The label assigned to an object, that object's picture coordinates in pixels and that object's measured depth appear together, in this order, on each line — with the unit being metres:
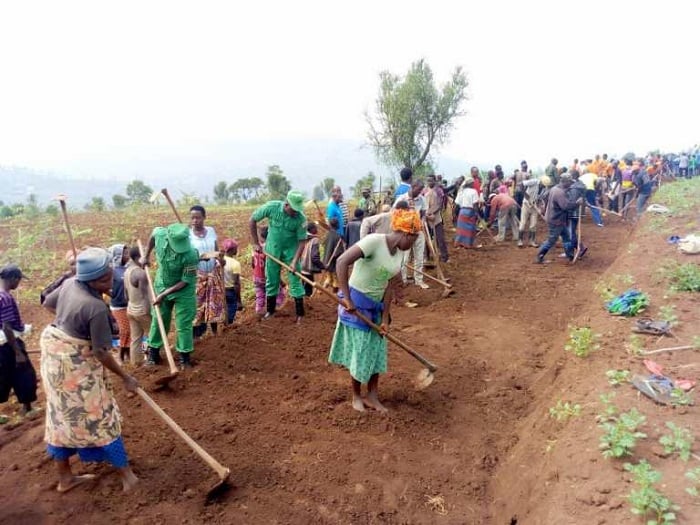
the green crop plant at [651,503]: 2.37
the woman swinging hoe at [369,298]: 3.79
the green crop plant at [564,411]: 3.63
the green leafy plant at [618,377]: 3.82
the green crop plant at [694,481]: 2.49
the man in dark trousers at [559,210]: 9.49
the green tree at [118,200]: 32.57
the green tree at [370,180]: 19.22
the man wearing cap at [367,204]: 10.40
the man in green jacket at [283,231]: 5.96
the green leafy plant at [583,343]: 4.67
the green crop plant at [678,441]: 2.85
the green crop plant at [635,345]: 4.36
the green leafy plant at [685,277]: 5.80
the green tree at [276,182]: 33.03
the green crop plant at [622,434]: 2.93
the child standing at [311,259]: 7.36
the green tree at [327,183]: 36.00
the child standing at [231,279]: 6.19
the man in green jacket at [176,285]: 4.61
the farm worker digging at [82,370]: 2.83
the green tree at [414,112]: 21.73
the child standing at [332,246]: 8.01
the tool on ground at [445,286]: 7.95
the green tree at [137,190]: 39.70
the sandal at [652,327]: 4.71
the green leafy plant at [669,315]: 4.86
